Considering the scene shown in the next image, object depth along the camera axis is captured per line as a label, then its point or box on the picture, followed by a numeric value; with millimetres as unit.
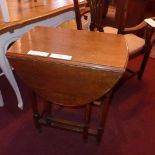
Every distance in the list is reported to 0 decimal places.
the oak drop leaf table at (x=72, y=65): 1155
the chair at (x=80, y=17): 1788
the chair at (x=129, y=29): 1817
